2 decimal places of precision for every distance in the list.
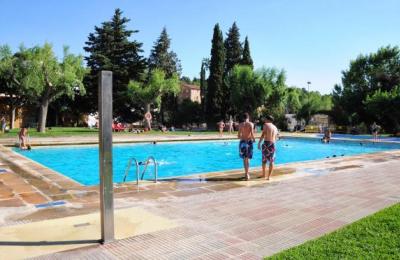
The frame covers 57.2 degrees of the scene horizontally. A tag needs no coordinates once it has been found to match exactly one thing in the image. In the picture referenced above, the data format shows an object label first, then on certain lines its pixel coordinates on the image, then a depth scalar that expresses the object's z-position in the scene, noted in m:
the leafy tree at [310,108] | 47.30
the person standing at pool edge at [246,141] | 8.69
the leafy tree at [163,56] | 53.06
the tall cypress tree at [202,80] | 59.10
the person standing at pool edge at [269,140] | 8.77
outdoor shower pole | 4.32
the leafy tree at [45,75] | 24.72
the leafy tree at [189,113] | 52.16
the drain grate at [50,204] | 5.96
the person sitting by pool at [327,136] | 26.36
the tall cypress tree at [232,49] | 50.22
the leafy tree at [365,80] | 40.53
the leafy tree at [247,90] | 41.16
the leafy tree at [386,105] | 32.81
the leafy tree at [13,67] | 25.28
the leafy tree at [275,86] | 41.39
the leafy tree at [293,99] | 48.36
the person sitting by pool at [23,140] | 17.86
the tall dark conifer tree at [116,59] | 40.16
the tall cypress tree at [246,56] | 46.63
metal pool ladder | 7.85
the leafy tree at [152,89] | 37.03
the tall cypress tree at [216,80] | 43.72
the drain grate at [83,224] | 4.96
